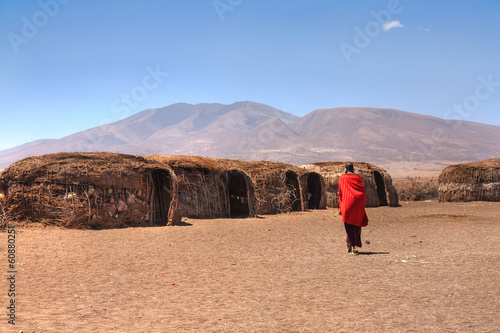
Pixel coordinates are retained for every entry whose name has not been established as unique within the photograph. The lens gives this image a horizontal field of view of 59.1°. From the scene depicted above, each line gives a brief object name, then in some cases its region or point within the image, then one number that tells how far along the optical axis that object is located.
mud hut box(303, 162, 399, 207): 22.14
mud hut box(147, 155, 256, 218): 16.78
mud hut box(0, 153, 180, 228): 12.79
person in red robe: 9.44
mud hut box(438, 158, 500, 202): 24.27
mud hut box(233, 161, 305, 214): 18.91
